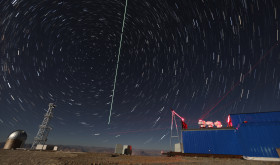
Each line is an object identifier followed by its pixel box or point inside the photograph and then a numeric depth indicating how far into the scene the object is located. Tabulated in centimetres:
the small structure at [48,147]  3728
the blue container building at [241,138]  1794
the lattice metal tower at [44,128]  4509
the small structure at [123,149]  3794
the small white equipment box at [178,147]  3222
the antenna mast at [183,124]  2728
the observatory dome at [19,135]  3124
